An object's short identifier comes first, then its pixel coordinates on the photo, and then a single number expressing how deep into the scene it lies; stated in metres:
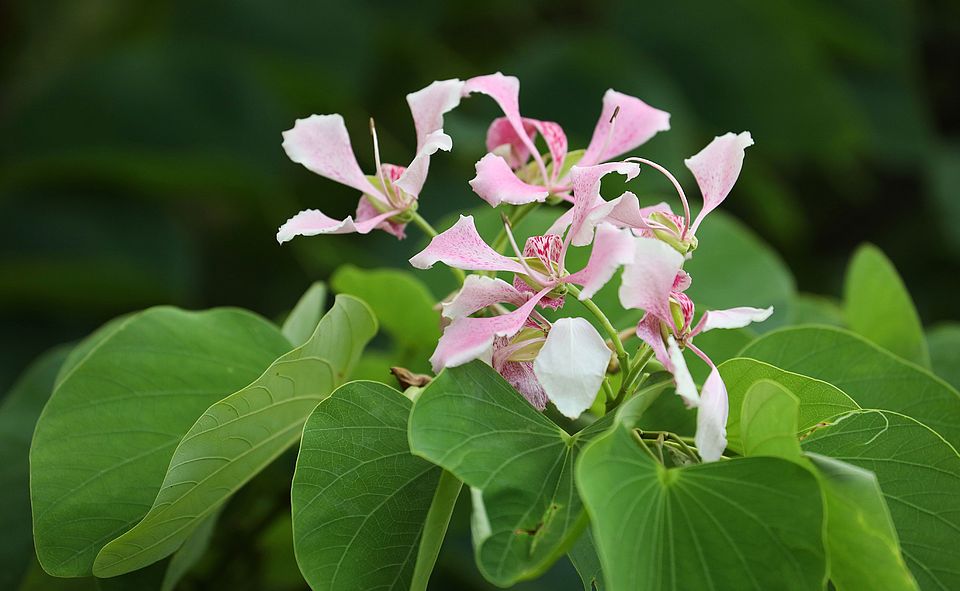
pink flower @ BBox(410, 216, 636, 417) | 0.98
